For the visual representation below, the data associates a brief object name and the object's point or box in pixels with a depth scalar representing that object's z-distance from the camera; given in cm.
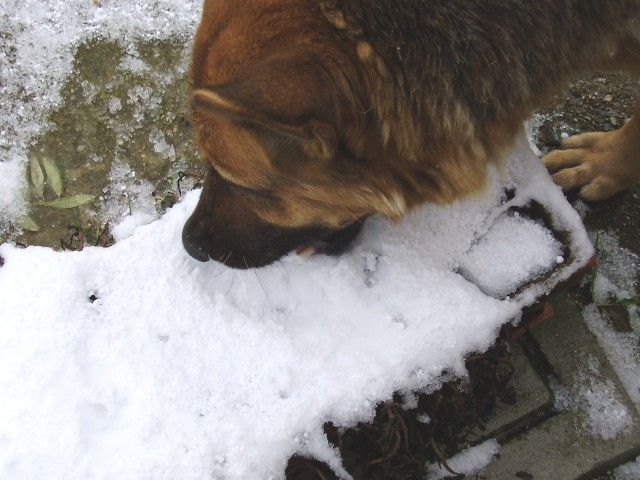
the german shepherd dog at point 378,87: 123
